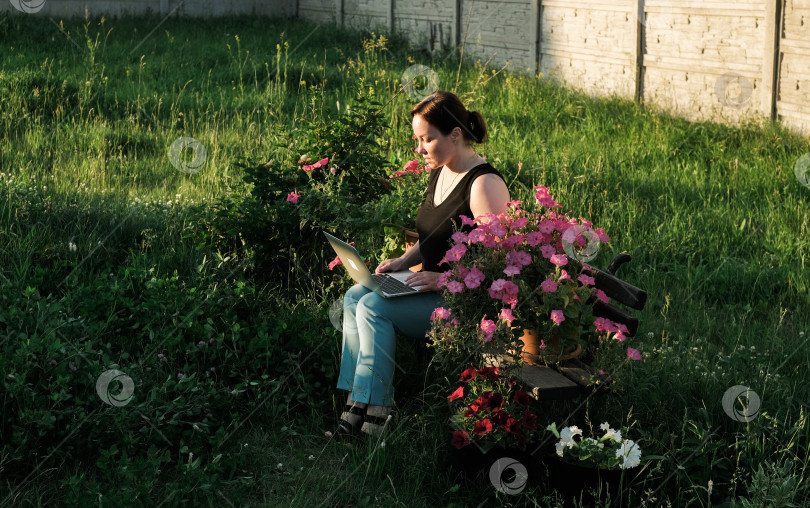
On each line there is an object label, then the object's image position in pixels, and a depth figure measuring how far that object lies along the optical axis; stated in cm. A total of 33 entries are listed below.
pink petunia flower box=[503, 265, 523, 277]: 325
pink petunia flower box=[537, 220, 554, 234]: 337
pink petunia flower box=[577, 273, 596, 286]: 327
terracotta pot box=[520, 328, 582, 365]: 339
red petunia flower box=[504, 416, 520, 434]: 316
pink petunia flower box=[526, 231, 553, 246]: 334
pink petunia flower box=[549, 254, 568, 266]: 322
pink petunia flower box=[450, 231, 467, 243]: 341
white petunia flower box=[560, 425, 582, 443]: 315
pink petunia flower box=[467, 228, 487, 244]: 337
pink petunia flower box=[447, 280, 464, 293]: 337
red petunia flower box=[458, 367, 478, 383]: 335
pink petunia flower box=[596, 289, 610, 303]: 331
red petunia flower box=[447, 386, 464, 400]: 333
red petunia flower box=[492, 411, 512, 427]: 318
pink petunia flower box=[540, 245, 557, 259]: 331
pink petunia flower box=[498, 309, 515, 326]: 319
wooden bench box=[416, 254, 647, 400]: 318
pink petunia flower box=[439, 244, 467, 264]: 336
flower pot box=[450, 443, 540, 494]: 321
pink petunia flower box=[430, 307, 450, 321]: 334
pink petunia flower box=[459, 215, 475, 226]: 356
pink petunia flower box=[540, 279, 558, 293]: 321
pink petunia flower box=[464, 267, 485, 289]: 334
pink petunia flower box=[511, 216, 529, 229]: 339
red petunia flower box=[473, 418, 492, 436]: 319
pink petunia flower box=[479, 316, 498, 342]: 322
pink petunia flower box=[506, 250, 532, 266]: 331
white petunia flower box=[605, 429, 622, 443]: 315
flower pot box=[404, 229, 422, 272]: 439
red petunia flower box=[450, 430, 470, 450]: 325
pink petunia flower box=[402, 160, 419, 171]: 490
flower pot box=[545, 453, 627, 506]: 311
